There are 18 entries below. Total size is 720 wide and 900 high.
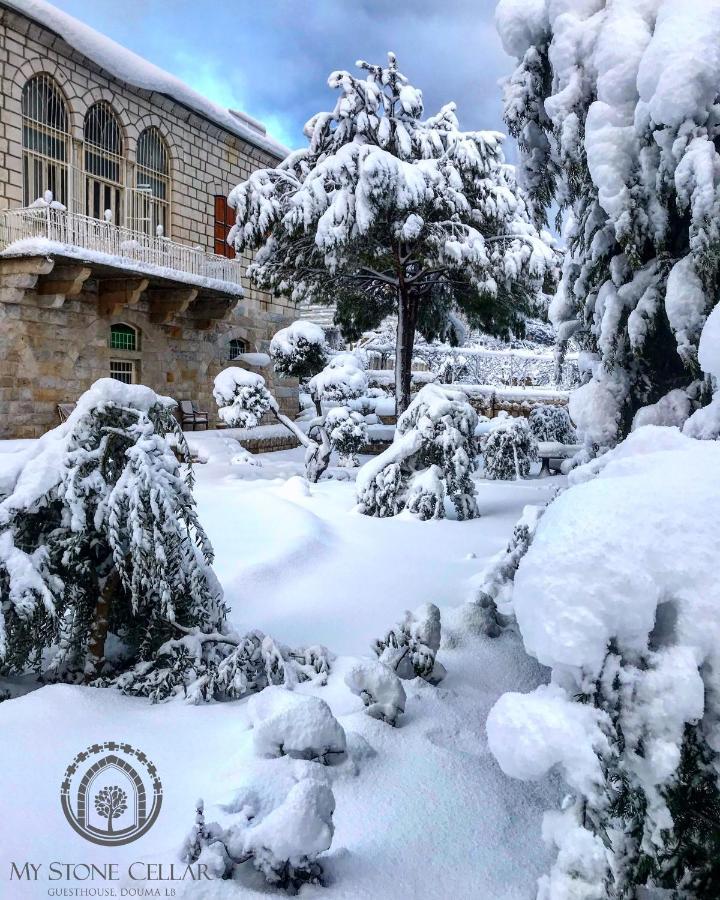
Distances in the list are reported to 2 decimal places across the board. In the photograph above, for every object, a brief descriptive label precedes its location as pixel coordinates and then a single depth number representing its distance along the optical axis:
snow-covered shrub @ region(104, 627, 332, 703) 3.20
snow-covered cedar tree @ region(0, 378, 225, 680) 3.04
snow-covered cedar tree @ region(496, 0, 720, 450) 3.24
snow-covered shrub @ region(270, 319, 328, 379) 11.39
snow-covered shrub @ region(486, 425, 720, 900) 1.63
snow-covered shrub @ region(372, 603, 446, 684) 3.44
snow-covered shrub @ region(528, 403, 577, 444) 13.67
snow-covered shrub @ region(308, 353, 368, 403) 10.83
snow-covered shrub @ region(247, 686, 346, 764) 2.60
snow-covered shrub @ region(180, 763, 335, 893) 2.03
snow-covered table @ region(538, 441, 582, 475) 11.91
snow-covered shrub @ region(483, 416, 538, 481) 10.90
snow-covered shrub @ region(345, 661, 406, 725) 3.01
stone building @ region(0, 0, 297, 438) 11.38
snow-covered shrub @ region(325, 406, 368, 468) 10.81
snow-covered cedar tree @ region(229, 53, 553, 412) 10.27
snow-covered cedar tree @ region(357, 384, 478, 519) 7.95
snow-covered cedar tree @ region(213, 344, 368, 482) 10.38
